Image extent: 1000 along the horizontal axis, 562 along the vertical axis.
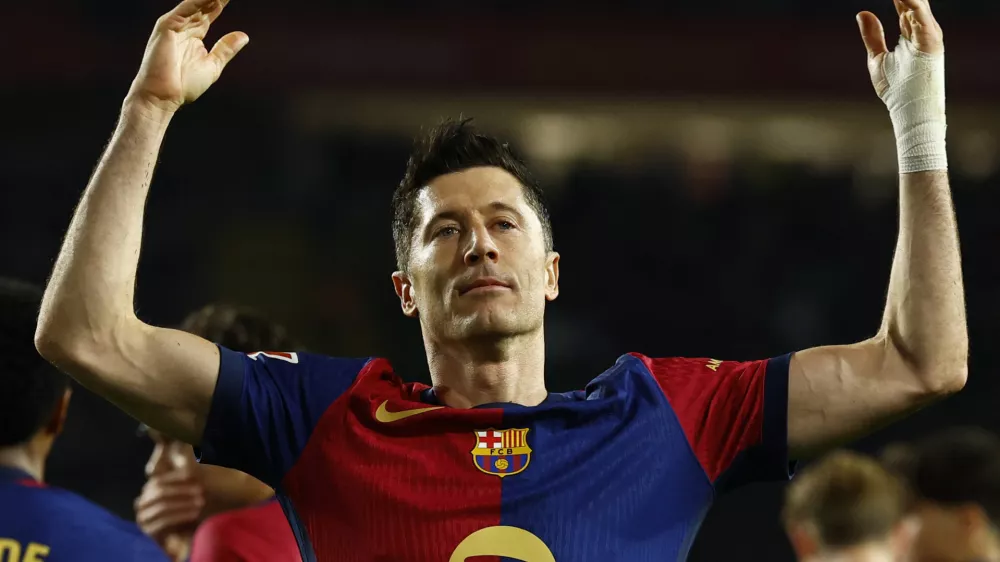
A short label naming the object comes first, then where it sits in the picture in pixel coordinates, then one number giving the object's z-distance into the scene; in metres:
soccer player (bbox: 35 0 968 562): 4.87
